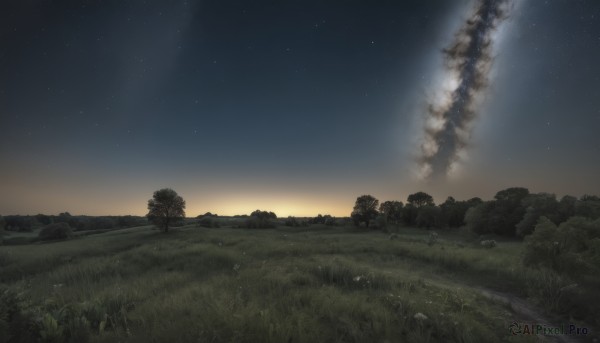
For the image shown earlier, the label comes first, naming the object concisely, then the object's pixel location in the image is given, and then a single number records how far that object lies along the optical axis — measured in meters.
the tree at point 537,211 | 42.22
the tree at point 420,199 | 102.19
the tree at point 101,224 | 88.62
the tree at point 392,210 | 92.94
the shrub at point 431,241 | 28.61
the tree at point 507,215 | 52.19
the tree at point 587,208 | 37.28
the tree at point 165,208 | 49.88
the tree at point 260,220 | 74.62
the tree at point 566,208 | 40.89
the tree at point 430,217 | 77.00
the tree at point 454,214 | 78.19
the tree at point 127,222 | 94.69
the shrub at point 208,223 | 70.57
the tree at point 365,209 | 80.12
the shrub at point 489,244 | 27.18
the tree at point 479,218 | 54.93
